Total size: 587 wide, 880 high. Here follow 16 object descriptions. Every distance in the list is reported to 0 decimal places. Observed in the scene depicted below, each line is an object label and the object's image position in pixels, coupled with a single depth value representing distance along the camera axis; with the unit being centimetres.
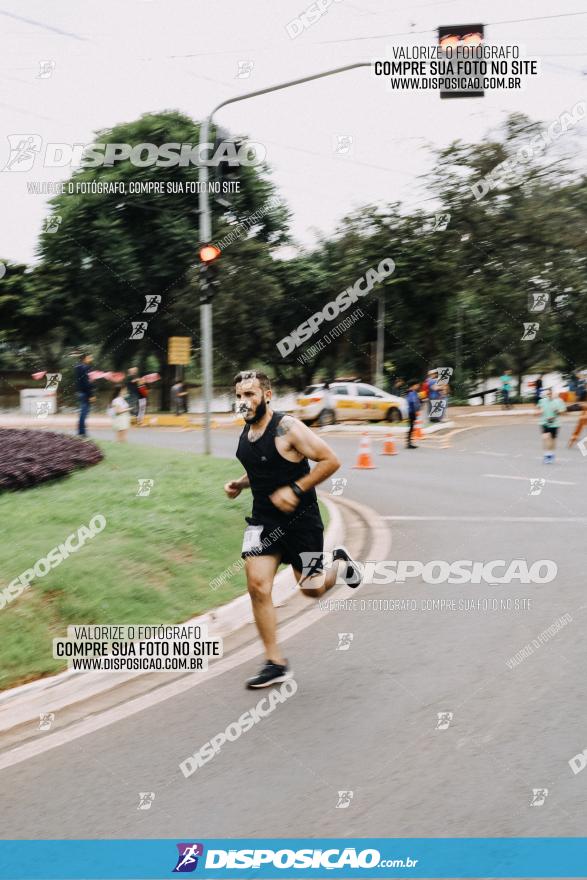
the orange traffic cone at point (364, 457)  1841
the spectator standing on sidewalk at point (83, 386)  1844
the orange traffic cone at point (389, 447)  2112
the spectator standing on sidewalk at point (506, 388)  3756
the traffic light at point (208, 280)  1503
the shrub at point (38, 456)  1114
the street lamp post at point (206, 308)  1544
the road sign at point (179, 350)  1862
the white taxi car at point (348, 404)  2906
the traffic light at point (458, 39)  1183
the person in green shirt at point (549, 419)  1933
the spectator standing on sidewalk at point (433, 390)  2827
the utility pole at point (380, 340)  3619
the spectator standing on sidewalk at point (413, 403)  2194
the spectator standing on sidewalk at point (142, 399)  2868
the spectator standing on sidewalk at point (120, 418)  1922
